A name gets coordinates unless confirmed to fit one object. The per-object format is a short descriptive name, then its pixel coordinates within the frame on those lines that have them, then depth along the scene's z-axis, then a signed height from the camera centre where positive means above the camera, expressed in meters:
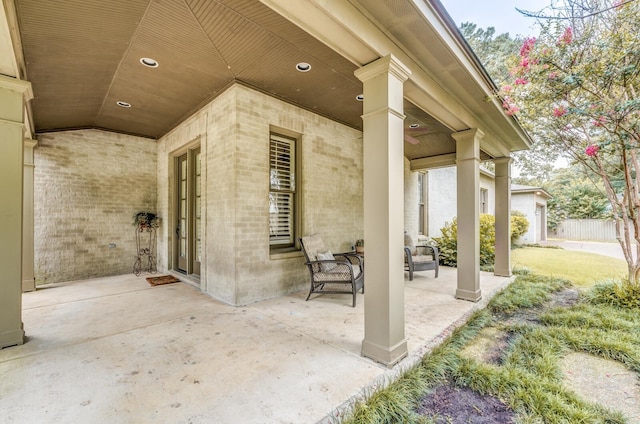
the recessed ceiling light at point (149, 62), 3.30 +1.87
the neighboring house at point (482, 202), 9.07 +0.44
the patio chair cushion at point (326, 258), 4.29 -0.74
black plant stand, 6.21 -0.80
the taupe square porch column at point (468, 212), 4.13 +0.00
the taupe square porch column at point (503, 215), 5.75 -0.06
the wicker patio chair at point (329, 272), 4.04 -0.91
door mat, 5.17 -1.31
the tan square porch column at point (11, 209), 2.61 +0.05
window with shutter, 4.64 +0.37
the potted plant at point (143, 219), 6.11 -0.12
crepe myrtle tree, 3.37 +1.72
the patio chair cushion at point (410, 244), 6.17 -0.72
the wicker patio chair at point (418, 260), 5.46 -0.99
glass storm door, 5.32 -0.03
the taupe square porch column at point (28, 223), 4.63 -0.15
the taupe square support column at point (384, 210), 2.36 +0.02
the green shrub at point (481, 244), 7.20 -0.86
